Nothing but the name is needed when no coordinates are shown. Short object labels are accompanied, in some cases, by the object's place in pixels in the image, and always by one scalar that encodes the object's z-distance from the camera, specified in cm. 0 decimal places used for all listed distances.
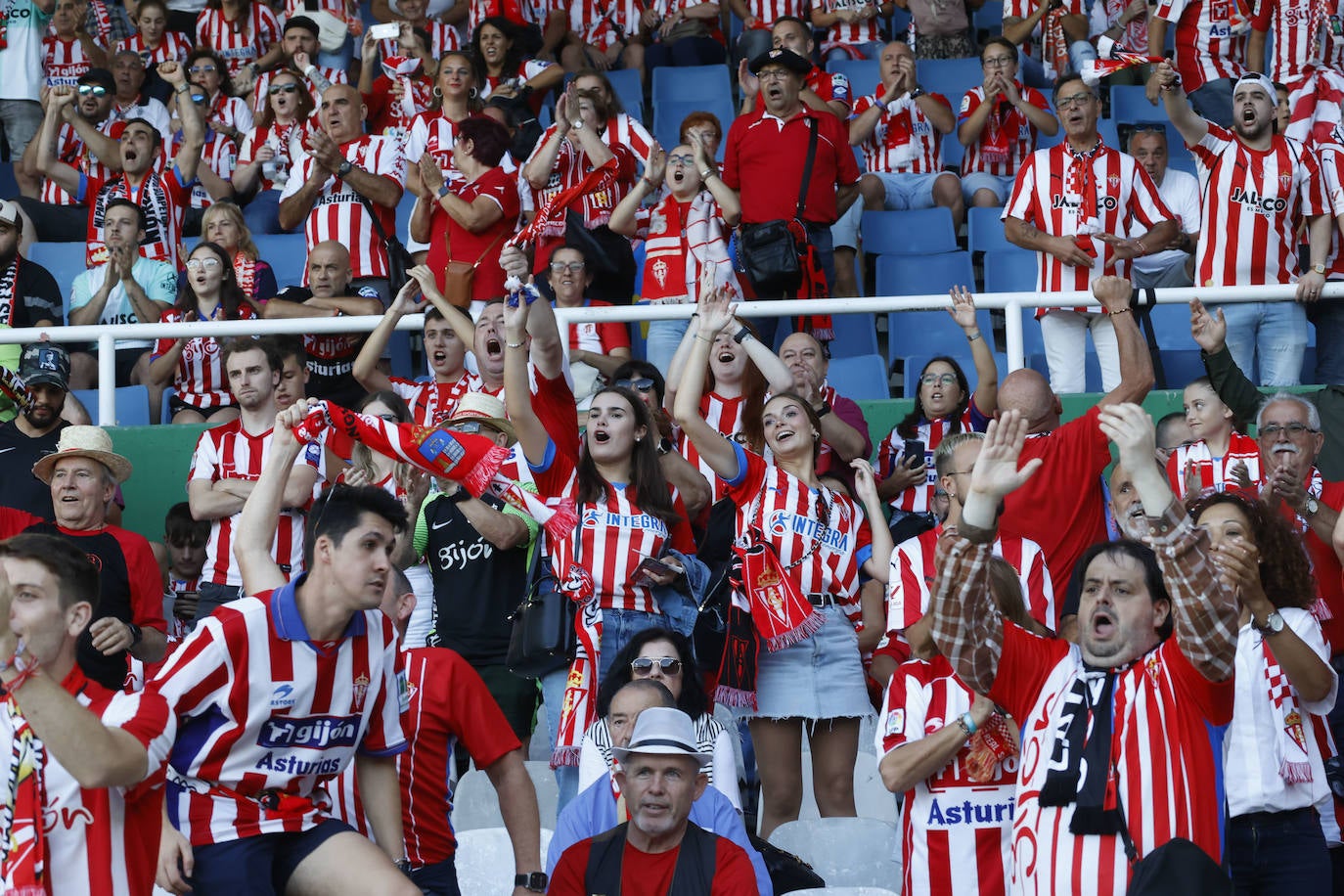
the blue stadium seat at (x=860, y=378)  1727
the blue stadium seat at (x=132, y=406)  1680
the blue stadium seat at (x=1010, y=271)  1942
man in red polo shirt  1753
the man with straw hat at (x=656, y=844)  909
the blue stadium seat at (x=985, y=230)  2050
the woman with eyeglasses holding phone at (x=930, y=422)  1423
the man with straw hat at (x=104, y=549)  1200
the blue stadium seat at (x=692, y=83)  2403
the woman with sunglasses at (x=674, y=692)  1044
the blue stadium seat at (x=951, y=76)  2391
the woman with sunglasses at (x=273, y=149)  2127
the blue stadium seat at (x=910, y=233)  2055
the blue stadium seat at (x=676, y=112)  2358
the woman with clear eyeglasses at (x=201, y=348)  1655
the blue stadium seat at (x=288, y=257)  2000
